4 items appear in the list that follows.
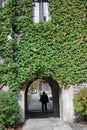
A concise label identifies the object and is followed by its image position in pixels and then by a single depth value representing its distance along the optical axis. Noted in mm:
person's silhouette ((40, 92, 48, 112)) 22984
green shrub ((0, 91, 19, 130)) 12383
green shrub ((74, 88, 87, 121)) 13112
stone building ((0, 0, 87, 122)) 14062
